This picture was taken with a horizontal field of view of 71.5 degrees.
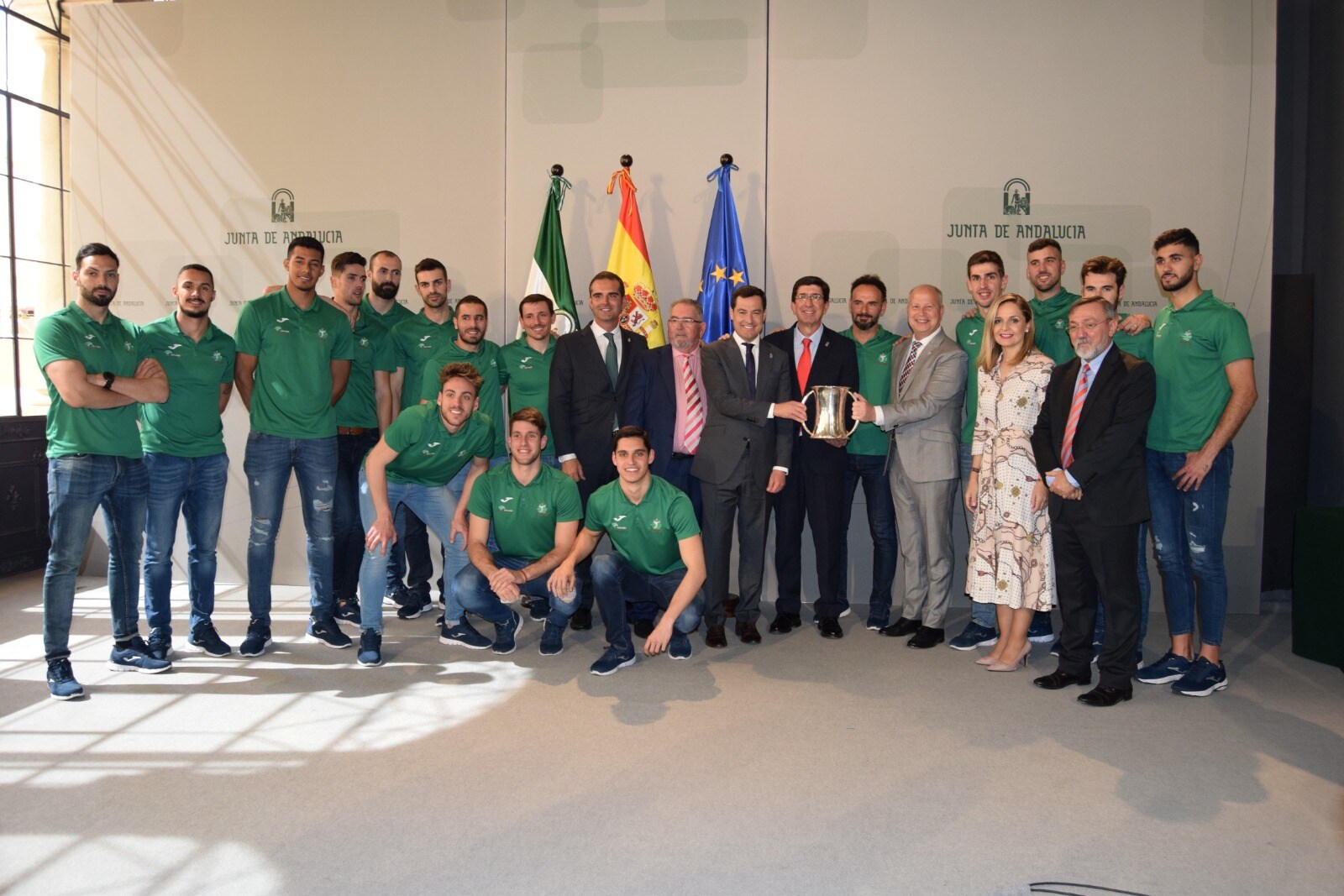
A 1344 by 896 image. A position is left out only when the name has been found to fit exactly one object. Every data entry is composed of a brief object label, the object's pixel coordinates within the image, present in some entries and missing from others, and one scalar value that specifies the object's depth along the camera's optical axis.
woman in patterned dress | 3.47
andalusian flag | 4.91
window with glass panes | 5.84
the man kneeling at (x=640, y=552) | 3.53
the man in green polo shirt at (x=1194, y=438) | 3.35
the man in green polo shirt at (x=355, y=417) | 4.34
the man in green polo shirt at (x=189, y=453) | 3.59
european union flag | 4.83
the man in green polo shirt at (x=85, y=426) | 3.21
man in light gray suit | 3.85
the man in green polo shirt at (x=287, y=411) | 3.77
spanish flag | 4.89
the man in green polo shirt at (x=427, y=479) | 3.64
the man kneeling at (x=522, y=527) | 3.66
